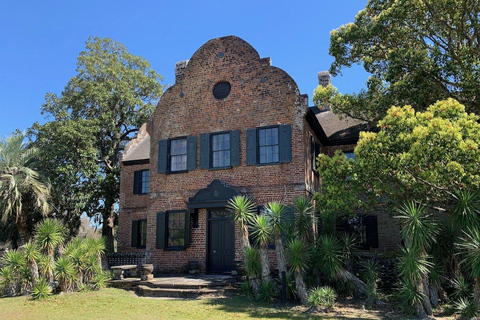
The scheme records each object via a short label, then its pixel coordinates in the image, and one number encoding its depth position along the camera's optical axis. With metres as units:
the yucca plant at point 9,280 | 13.18
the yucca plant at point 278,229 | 11.23
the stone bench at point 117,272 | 14.92
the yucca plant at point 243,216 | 11.86
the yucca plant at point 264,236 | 11.30
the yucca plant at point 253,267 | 11.62
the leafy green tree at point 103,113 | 22.19
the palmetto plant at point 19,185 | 18.47
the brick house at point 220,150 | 14.80
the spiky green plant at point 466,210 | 9.09
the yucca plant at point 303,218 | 11.68
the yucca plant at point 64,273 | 12.64
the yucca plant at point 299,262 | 10.73
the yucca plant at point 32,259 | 12.70
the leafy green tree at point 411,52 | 12.17
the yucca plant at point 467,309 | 8.86
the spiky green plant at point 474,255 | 8.53
